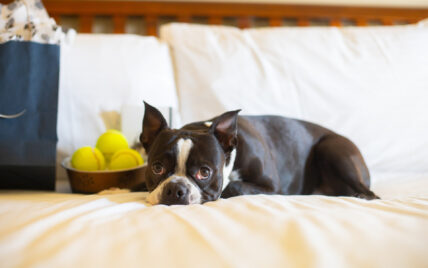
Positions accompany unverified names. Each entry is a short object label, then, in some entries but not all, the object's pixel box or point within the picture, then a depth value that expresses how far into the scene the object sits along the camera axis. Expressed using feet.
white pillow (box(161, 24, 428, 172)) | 6.67
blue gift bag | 4.57
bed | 2.38
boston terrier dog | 4.15
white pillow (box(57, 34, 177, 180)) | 6.02
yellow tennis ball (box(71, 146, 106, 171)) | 5.08
